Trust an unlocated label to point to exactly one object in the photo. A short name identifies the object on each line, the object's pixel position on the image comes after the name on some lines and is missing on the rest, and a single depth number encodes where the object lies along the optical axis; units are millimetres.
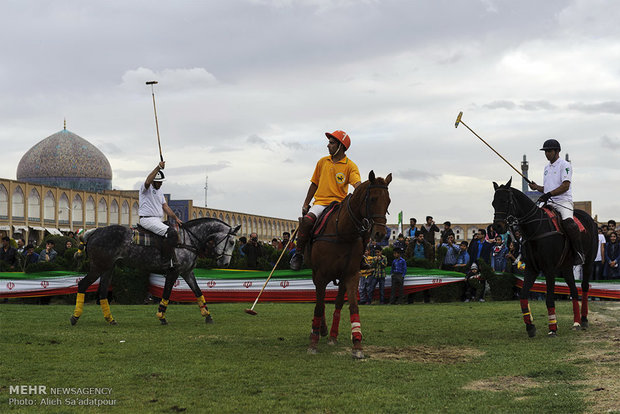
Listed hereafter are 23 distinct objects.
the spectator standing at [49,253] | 22605
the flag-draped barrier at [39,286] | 20828
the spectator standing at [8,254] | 22469
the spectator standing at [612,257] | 18688
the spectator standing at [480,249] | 20578
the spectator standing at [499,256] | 20312
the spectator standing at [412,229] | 22266
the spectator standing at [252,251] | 21844
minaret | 94375
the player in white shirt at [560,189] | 11219
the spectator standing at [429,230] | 22028
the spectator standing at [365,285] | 19906
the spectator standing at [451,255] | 21062
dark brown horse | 10781
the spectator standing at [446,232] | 21906
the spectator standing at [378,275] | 19766
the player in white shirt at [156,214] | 13250
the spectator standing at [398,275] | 19641
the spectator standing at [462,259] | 20733
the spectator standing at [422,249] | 21328
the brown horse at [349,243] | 8617
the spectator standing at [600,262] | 19172
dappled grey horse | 13312
